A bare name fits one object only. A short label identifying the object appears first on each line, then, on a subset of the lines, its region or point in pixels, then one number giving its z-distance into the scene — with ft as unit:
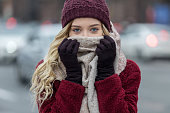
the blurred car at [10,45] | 43.45
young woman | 7.99
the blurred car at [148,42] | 47.57
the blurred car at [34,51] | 29.85
